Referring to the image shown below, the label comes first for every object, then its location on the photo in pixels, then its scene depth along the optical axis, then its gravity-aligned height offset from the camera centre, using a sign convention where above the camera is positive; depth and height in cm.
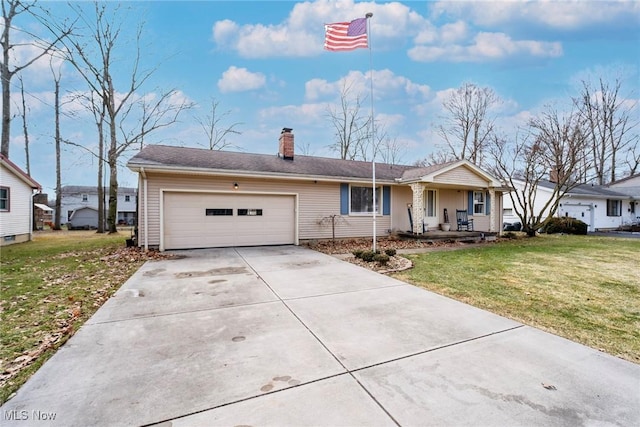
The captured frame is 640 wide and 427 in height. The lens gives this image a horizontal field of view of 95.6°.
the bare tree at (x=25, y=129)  2081 +704
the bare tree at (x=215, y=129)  2437 +725
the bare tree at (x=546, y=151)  1486 +331
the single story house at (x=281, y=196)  972 +70
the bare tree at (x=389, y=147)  2782 +655
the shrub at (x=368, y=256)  787 -118
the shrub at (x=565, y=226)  1784 -86
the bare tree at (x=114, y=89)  1655 +782
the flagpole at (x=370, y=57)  854 +484
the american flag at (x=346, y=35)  859 +531
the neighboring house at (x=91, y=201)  3988 +188
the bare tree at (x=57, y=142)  2178 +579
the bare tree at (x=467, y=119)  2331 +782
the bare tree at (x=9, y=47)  1494 +898
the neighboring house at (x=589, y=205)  2109 +54
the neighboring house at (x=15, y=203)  1233 +55
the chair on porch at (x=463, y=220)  1473 -37
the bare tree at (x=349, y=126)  2498 +783
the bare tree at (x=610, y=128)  2428 +760
